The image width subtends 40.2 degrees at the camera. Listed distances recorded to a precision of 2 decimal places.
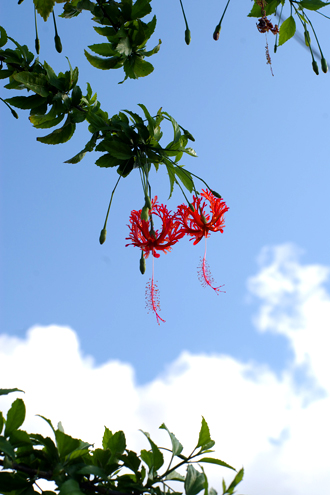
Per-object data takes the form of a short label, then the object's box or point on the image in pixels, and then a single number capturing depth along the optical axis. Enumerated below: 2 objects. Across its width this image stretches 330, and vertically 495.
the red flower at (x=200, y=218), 2.38
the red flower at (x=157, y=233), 2.37
